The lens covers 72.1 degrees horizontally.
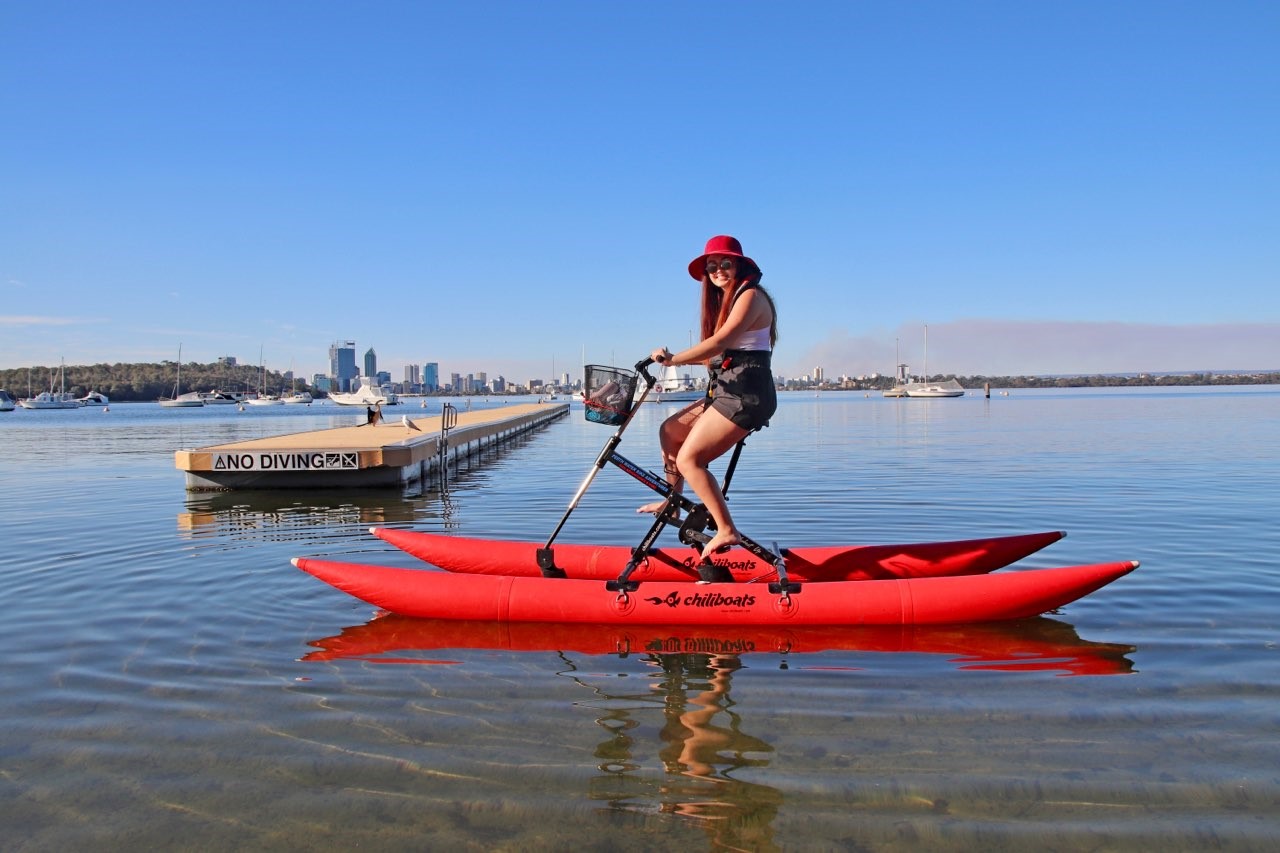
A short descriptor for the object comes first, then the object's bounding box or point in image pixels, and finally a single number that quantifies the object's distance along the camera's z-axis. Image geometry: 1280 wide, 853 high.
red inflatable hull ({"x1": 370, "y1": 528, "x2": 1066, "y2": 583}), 6.81
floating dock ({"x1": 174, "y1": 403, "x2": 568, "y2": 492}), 15.38
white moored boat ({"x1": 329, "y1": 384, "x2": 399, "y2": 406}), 93.75
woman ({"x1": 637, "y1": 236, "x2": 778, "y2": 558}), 5.84
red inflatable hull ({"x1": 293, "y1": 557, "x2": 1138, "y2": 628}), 5.98
